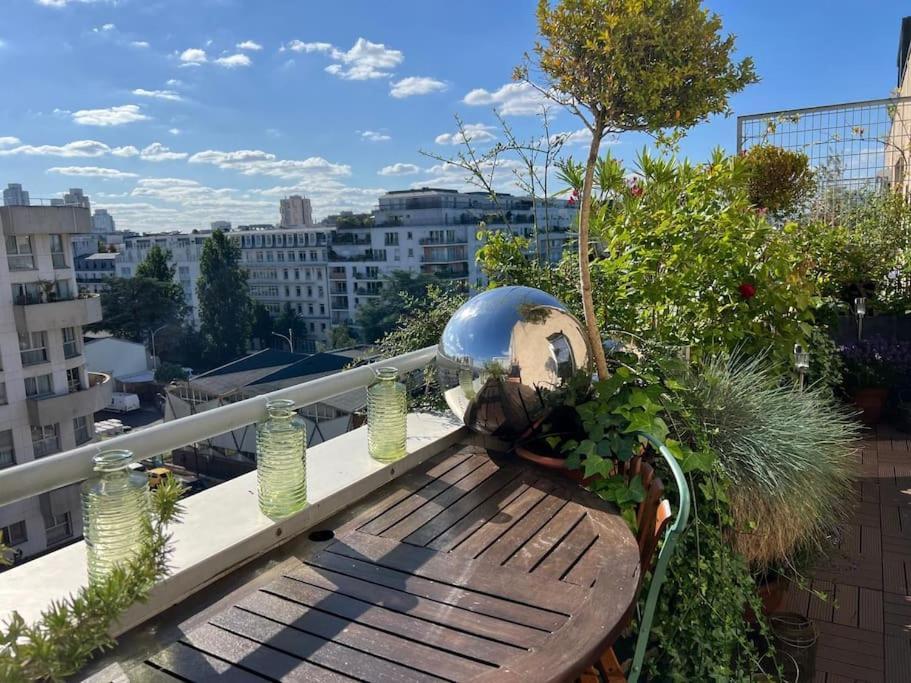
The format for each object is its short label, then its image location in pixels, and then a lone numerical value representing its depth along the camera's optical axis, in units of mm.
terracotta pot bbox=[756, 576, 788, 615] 2119
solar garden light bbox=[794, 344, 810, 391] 2912
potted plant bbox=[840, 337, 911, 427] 4250
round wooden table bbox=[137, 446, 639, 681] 1008
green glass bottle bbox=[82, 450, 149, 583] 1139
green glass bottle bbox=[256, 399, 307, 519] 1510
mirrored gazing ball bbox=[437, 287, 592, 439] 1996
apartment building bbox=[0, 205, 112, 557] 16344
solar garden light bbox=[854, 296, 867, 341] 4301
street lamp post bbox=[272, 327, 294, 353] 43984
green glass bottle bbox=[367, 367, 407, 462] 1927
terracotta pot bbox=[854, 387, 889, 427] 4258
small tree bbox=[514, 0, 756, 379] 1958
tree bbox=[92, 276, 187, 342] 38500
